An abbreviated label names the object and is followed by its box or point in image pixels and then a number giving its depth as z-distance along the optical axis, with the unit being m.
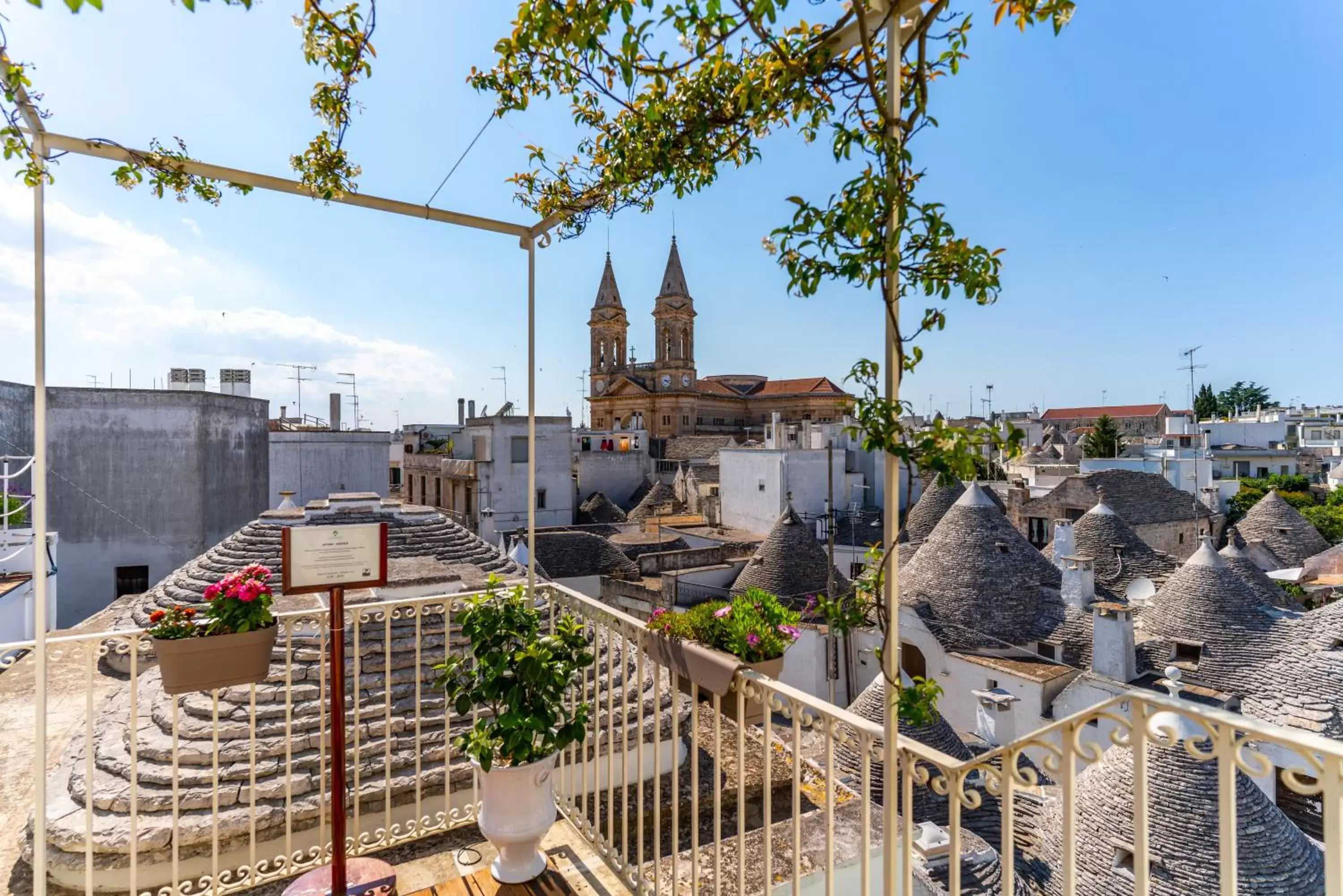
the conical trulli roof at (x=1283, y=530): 21.83
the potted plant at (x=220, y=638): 2.49
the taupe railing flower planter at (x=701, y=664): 2.10
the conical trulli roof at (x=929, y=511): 18.86
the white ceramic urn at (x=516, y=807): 2.59
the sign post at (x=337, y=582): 2.54
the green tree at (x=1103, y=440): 34.84
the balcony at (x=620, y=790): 1.43
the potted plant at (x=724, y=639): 2.15
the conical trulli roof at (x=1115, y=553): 15.61
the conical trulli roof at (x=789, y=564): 14.91
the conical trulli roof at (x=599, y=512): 28.23
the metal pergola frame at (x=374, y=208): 1.56
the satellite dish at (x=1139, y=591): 14.35
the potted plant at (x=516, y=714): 2.53
